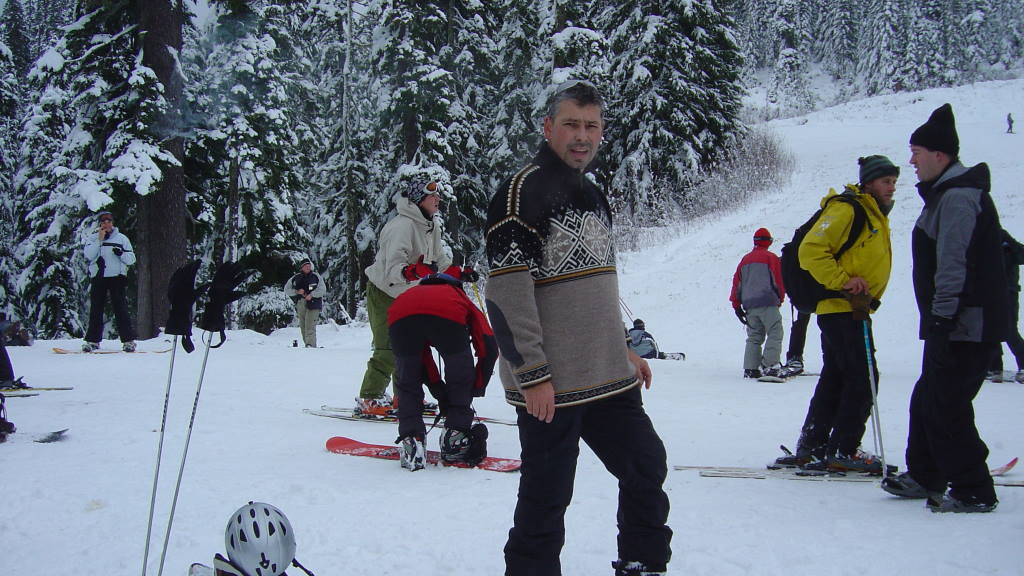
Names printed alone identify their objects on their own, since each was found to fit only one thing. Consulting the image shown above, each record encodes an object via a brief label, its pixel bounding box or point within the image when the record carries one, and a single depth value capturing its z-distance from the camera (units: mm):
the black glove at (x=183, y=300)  2914
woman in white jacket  5785
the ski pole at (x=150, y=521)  2674
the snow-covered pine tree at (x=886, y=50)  69875
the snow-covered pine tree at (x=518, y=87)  24078
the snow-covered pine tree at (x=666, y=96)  26062
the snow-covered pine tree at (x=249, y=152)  19812
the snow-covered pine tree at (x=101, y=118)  14359
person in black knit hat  3578
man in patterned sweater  2516
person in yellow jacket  4387
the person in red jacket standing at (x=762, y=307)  9477
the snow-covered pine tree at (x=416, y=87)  21391
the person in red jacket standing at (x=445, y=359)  5027
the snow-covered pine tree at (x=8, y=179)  25484
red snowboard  4918
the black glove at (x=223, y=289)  2922
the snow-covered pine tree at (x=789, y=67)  75562
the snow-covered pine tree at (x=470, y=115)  23047
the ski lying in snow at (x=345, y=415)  6559
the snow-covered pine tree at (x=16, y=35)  35812
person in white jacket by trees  11312
